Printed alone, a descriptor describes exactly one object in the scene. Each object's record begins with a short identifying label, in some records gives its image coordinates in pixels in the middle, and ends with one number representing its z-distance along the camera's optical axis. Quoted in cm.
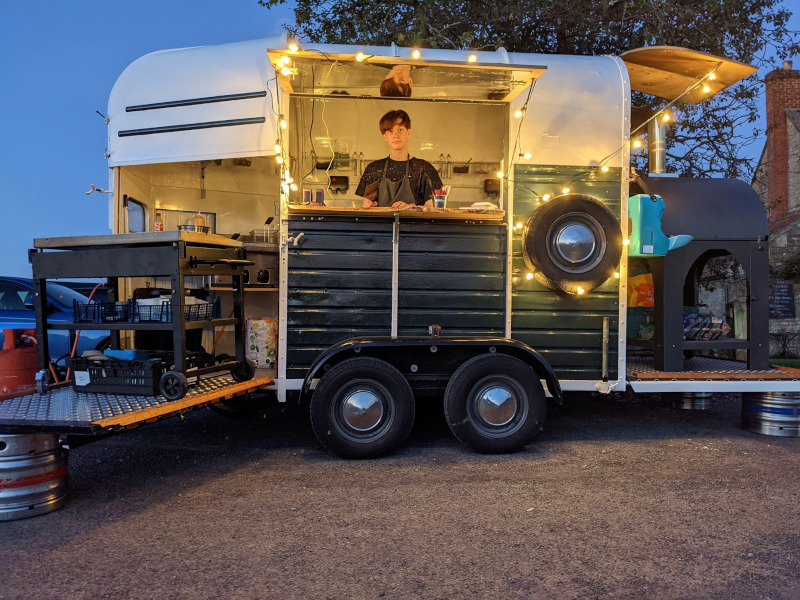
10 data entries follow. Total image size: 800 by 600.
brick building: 1619
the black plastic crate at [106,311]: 437
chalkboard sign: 1116
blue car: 712
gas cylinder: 455
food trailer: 464
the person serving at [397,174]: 595
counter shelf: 409
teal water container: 507
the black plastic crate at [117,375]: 413
